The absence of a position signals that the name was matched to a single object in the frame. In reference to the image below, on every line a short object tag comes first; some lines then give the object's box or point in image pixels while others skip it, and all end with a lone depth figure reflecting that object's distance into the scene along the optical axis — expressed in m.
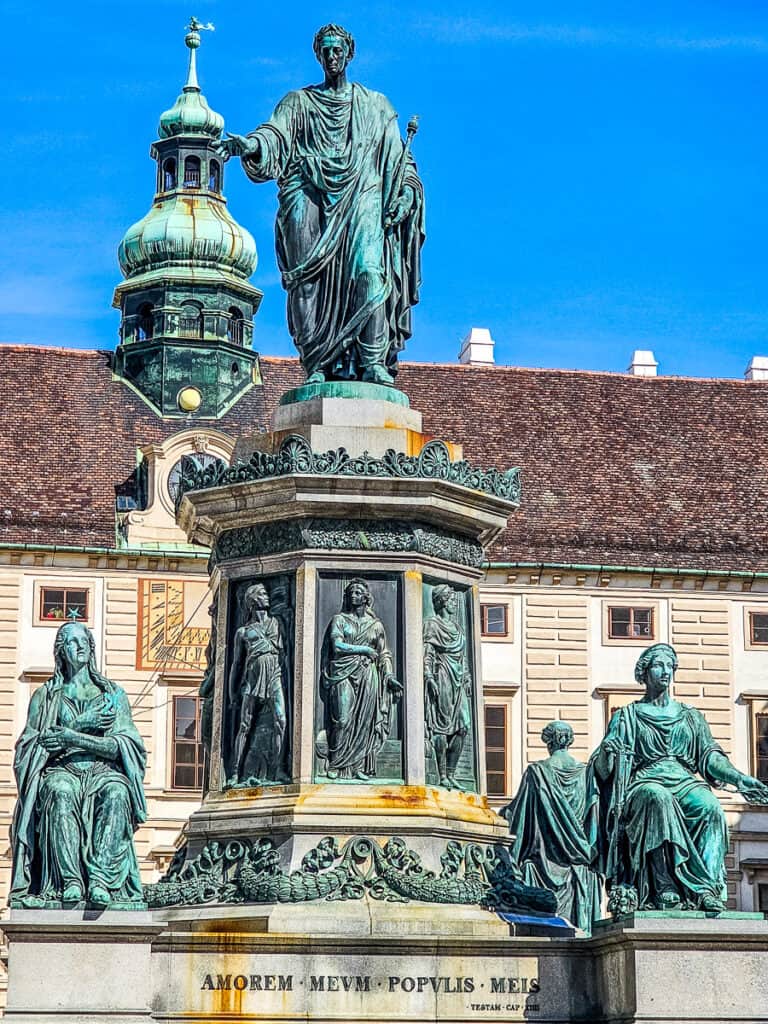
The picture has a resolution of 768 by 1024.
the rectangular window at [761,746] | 53.41
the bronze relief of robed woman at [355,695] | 16.81
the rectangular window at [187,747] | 51.34
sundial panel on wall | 52.25
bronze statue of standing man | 18.33
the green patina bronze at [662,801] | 15.83
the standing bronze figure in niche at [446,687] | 17.22
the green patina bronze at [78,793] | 15.35
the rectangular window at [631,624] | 53.50
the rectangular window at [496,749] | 52.31
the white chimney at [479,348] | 60.19
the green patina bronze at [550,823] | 18.08
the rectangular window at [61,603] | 52.16
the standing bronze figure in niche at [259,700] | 16.95
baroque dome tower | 56.84
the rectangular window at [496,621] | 53.22
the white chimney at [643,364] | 60.78
